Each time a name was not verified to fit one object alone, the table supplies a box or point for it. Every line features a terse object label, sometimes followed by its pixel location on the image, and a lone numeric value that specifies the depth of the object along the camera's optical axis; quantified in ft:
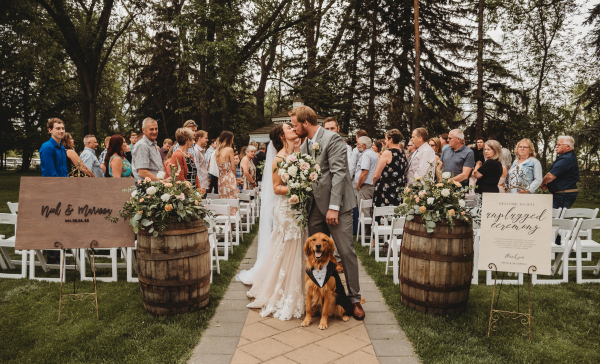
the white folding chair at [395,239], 15.89
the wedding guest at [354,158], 26.82
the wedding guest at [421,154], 20.33
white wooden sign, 11.18
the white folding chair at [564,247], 15.90
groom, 12.43
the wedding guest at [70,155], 19.51
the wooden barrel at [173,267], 11.80
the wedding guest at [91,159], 22.71
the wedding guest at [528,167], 19.72
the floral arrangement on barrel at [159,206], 11.78
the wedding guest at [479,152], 32.52
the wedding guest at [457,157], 22.62
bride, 12.85
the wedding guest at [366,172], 23.45
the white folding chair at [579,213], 18.60
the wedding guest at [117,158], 19.33
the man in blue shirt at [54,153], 17.60
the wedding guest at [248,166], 28.07
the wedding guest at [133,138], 33.66
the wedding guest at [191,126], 23.52
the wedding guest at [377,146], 27.48
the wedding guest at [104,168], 24.02
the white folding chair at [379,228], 19.26
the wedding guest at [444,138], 32.53
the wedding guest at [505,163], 25.88
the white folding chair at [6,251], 16.16
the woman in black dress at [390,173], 20.81
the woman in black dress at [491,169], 20.76
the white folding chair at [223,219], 17.70
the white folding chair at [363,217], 22.32
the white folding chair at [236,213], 20.92
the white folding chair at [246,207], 25.74
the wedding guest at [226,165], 23.90
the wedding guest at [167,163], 18.88
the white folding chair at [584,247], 16.16
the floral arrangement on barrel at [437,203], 11.94
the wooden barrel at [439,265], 11.94
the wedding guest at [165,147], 32.53
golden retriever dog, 11.64
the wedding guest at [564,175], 19.86
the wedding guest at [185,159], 18.78
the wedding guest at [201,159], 24.35
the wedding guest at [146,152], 17.01
